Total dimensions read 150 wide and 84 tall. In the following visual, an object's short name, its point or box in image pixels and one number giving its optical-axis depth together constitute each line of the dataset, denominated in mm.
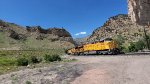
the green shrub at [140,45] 23193
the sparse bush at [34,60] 16828
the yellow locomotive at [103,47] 16438
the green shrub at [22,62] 15214
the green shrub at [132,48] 22956
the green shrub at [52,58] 16714
